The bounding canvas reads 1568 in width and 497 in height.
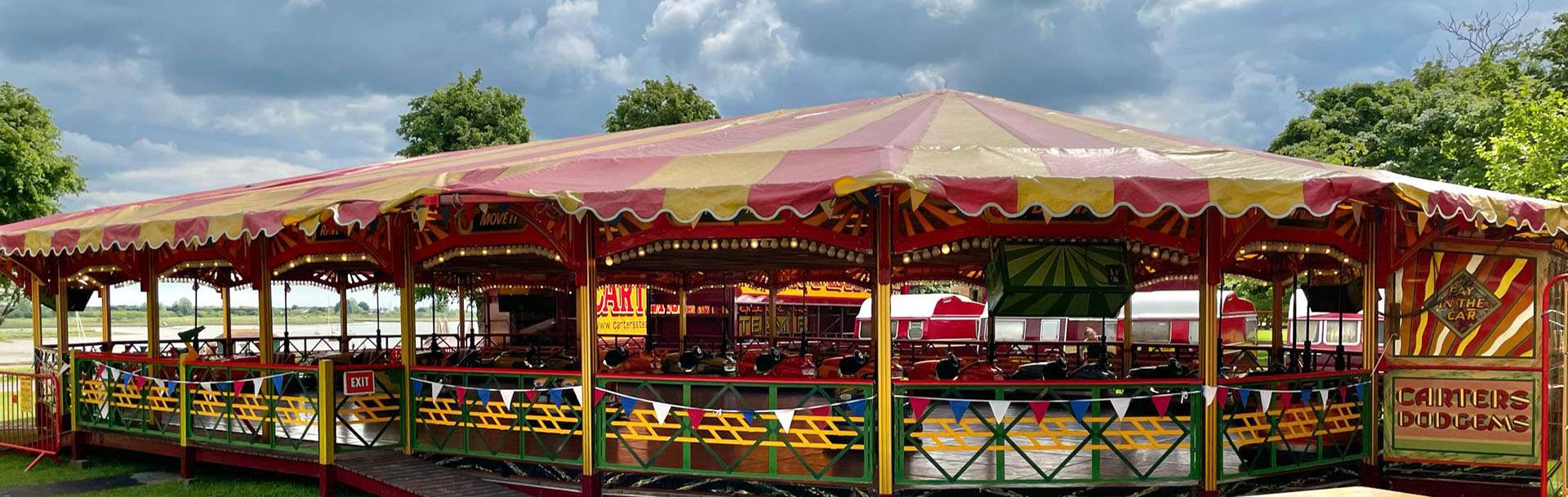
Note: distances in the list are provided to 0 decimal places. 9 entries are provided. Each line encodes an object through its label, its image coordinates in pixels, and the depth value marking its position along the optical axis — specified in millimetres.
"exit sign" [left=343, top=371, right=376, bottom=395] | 9945
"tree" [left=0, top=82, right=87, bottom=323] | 24047
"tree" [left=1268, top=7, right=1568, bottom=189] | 26375
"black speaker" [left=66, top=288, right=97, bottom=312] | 15219
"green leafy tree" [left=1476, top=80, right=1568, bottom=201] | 19547
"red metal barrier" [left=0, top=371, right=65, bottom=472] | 12945
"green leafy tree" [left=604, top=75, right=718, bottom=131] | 31672
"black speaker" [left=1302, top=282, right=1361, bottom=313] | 13388
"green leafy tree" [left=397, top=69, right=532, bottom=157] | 28969
